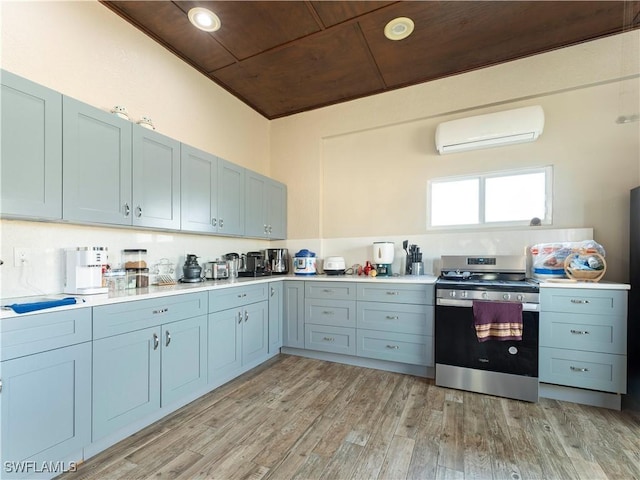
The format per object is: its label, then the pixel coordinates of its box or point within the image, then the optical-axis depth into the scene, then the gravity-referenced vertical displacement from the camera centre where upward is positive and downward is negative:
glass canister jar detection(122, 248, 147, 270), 2.29 -0.17
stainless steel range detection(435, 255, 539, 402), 2.22 -0.78
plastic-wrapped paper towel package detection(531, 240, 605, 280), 2.38 -0.13
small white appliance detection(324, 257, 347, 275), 3.38 -0.32
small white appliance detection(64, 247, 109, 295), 1.85 -0.21
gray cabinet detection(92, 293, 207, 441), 1.62 -0.76
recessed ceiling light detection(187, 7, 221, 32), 2.27 +1.77
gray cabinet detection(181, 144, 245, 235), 2.57 +0.43
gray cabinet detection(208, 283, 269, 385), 2.38 -0.83
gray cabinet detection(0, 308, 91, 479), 1.28 -0.73
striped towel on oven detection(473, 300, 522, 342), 2.22 -0.63
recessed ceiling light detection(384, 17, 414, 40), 2.38 +1.78
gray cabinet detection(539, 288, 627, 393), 2.08 -0.73
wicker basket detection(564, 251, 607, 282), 2.28 -0.26
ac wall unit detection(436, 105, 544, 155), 2.68 +1.06
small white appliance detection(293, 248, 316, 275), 3.43 -0.29
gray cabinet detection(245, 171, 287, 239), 3.33 +0.38
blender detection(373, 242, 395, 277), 3.19 -0.20
